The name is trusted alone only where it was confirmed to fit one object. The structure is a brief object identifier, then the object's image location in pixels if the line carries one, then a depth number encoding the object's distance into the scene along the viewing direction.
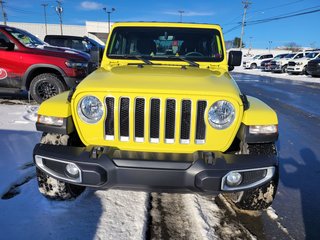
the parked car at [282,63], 21.03
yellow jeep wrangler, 1.90
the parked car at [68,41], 11.18
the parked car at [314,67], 15.93
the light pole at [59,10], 35.50
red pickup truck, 5.59
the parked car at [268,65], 22.99
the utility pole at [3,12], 42.74
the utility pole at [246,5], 42.28
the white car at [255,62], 28.32
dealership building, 49.94
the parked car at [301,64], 18.56
